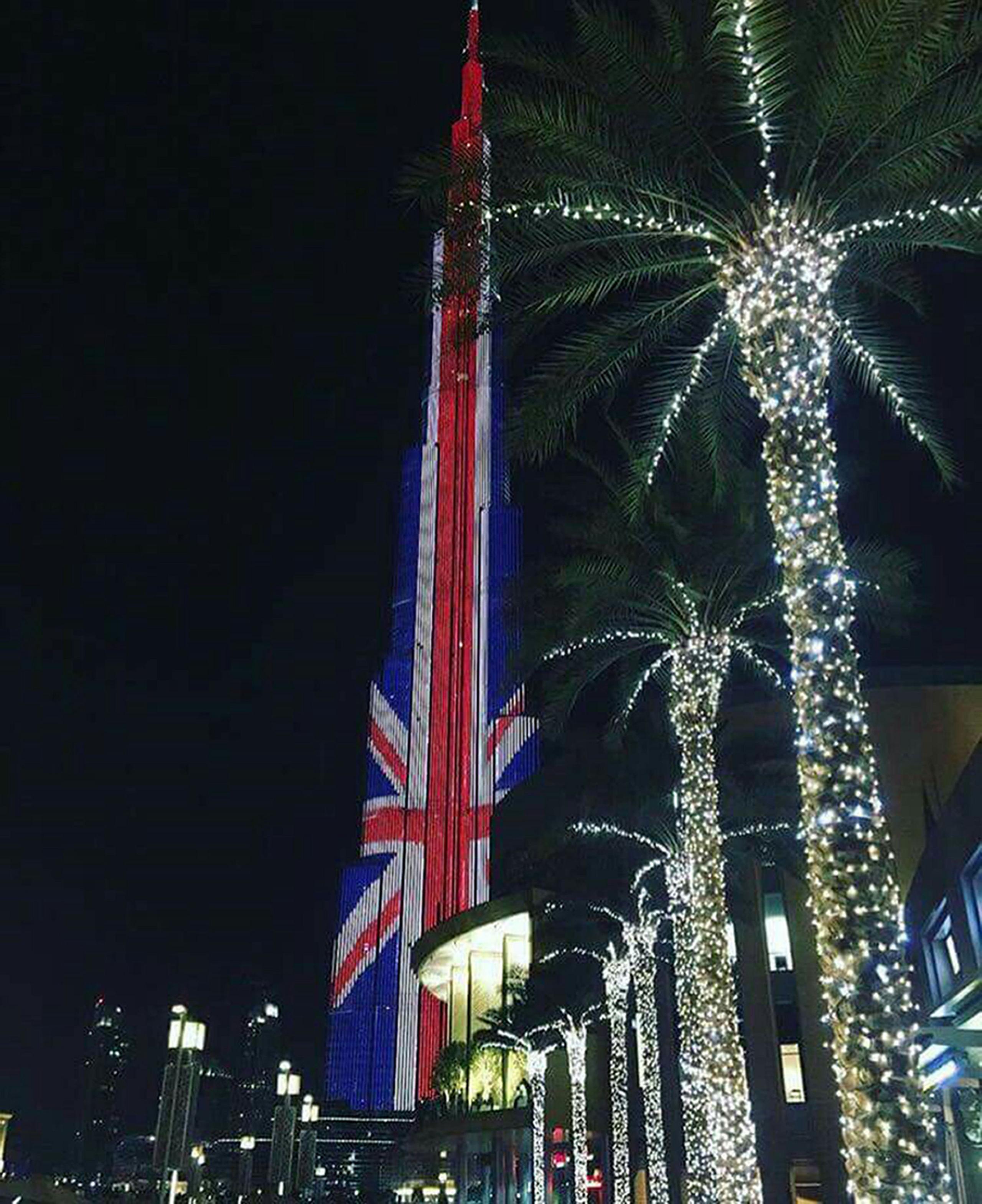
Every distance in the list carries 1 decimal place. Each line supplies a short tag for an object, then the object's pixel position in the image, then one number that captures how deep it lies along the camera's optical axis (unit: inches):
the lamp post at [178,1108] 550.9
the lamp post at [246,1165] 1706.4
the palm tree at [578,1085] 1285.7
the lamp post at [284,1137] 1229.1
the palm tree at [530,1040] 1537.9
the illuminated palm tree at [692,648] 597.6
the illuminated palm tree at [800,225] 319.9
